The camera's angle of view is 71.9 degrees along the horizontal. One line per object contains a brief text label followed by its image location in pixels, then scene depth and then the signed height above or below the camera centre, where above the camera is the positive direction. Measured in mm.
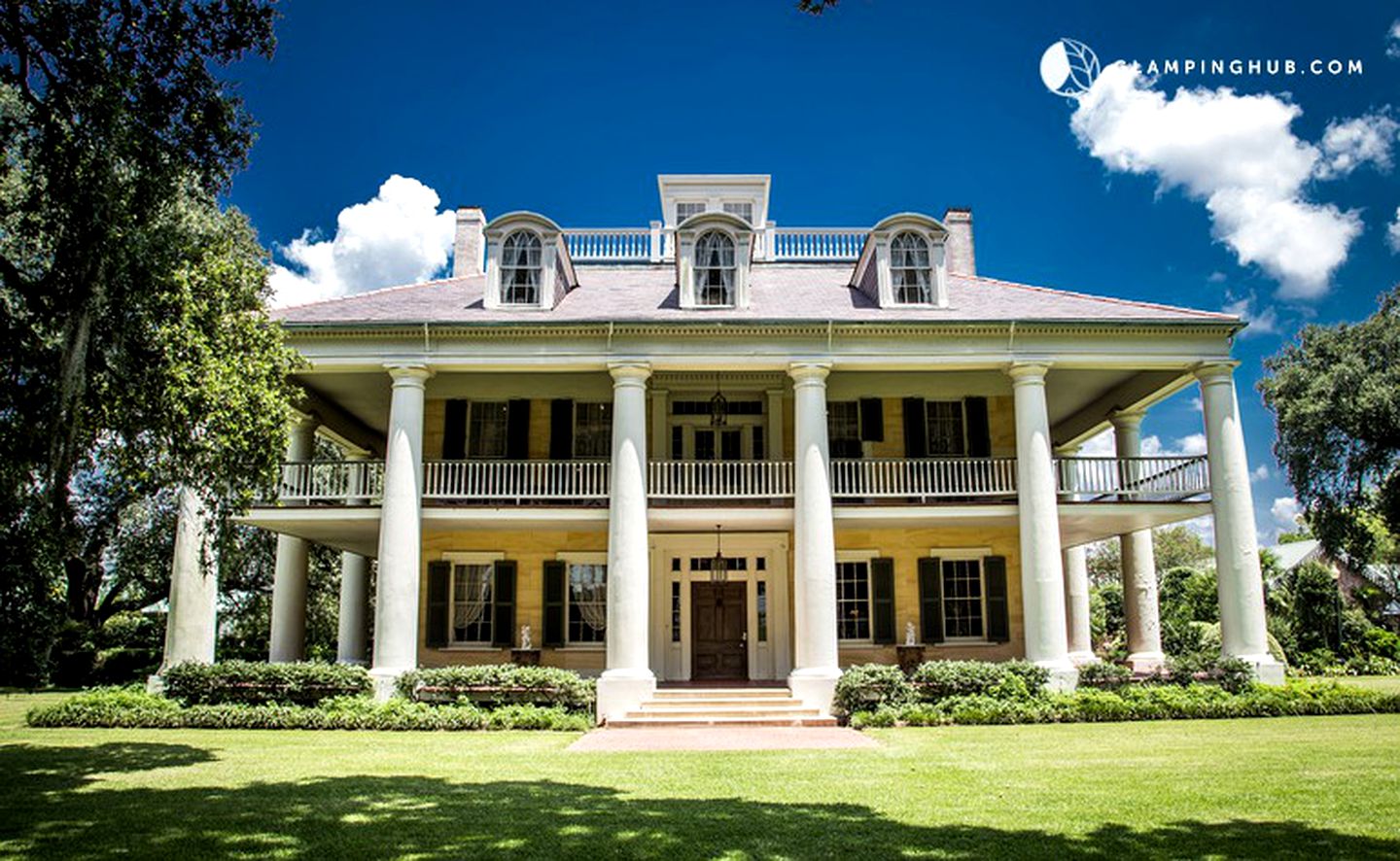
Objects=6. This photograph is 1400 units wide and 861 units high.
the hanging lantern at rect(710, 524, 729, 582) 20188 +678
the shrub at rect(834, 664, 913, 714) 16594 -1544
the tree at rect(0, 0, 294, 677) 8695 +3198
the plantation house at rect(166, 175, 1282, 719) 17906 +2708
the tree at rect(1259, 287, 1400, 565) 28094 +4978
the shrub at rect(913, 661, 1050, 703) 16609 -1356
